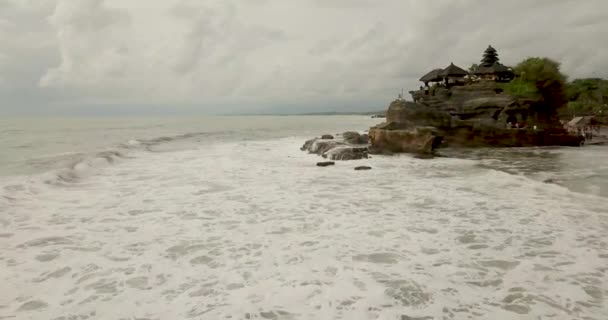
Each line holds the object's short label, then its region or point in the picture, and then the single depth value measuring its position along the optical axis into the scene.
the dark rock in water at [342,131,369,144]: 36.34
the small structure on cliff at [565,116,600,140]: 44.88
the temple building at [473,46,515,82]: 45.47
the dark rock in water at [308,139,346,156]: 28.38
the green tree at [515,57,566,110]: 44.03
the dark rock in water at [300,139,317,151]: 33.22
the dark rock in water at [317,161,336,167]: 22.48
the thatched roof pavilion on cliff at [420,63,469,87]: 43.81
